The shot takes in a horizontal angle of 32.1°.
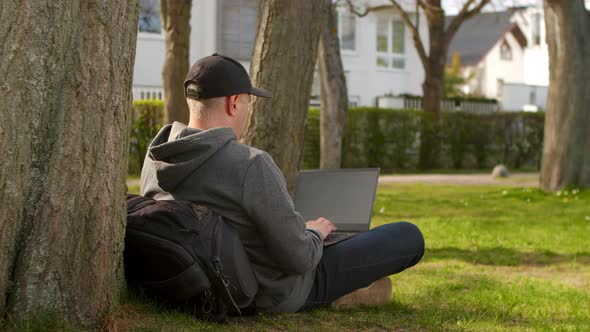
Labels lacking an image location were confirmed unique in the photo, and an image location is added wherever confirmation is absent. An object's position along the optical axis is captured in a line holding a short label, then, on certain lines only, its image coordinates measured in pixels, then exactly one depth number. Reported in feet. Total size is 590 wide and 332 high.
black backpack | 15.02
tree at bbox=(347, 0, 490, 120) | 91.90
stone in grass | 78.54
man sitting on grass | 15.20
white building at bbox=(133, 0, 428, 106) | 101.14
